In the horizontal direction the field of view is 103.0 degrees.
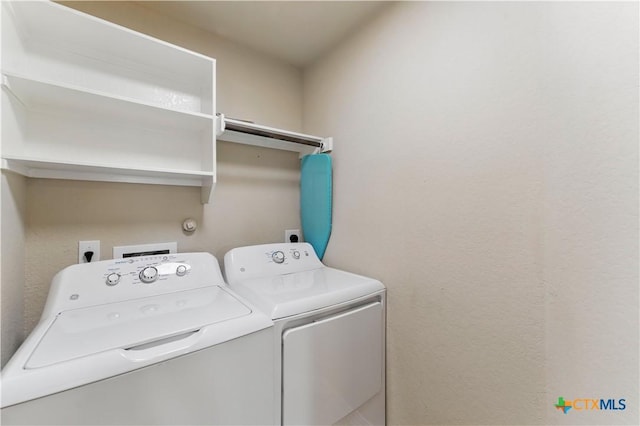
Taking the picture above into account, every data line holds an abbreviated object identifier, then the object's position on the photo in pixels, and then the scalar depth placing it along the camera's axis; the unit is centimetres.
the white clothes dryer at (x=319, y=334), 99
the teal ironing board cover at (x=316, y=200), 174
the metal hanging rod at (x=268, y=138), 143
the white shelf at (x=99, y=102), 101
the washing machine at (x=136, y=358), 61
